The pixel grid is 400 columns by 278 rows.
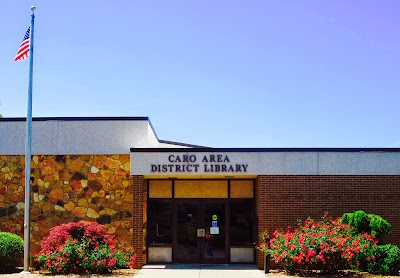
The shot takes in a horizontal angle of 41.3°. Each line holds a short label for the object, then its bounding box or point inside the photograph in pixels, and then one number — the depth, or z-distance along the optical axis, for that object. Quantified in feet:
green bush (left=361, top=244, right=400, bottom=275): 56.70
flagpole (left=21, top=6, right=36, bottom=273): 59.00
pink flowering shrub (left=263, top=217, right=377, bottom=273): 55.83
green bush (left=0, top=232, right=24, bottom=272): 58.59
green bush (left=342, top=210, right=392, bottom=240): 58.90
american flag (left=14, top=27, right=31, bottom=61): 61.05
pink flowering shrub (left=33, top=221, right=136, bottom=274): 57.11
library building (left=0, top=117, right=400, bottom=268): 63.77
